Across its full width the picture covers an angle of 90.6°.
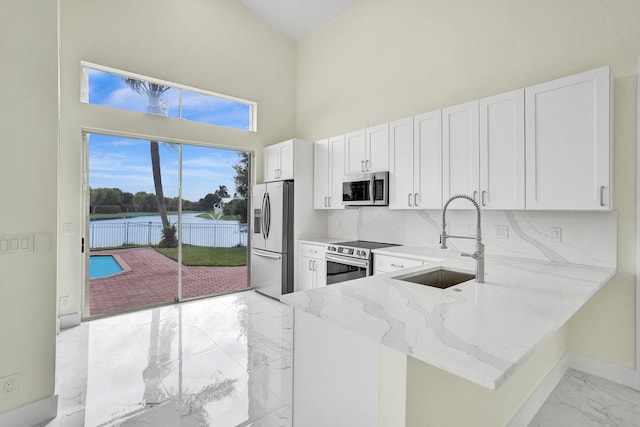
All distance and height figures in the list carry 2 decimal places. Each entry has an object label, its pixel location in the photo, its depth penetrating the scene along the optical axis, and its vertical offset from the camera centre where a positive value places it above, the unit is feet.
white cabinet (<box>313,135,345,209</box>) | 13.98 +1.84
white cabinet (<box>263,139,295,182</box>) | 14.87 +2.51
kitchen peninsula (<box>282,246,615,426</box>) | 3.19 -1.37
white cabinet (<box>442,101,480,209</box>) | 9.33 +1.86
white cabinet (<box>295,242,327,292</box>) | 13.60 -2.40
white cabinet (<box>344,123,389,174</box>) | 12.05 +2.50
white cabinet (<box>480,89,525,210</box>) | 8.42 +1.69
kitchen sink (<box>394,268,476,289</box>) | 7.06 -1.51
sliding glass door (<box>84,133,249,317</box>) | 12.68 -0.47
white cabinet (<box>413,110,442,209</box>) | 10.26 +1.74
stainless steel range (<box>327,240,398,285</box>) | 11.46 -1.81
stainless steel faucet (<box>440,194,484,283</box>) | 5.76 -0.78
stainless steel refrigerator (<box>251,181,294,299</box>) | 14.78 -1.19
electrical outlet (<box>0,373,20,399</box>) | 5.92 -3.29
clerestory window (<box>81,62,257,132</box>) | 12.40 +5.02
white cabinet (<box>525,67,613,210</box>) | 7.15 +1.68
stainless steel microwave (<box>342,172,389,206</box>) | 11.86 +0.91
